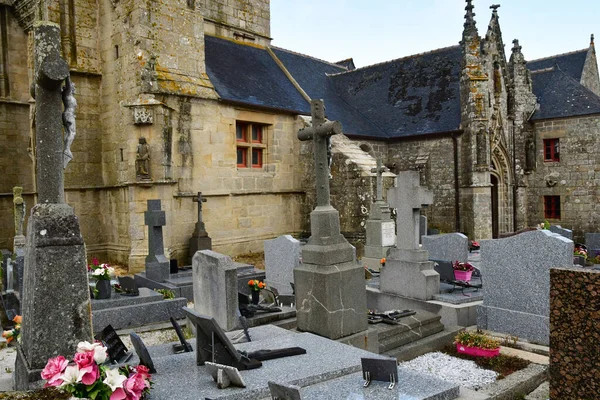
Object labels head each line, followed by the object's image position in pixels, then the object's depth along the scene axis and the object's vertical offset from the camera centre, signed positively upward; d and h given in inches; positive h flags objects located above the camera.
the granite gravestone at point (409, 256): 307.6 -45.1
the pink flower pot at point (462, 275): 339.0 -63.8
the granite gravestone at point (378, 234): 486.3 -45.7
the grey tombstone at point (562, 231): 442.3 -44.6
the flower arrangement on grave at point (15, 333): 198.1 -56.9
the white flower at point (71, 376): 106.0 -40.4
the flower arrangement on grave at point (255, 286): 298.5 -59.0
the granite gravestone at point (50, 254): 155.1 -18.7
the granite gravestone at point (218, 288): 247.8 -51.1
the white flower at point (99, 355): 111.7 -37.7
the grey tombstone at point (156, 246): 390.0 -42.1
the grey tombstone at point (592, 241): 474.6 -57.5
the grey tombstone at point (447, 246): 416.2 -53.0
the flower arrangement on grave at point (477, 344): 227.6 -78.4
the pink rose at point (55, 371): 105.7 -39.7
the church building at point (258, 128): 509.4 +88.6
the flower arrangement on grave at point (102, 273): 304.5 -49.0
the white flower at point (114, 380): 109.7 -43.3
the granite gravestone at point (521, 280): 247.6 -52.3
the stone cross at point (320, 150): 247.9 +22.9
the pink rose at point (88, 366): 107.2 -39.2
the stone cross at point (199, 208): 515.8 -14.3
